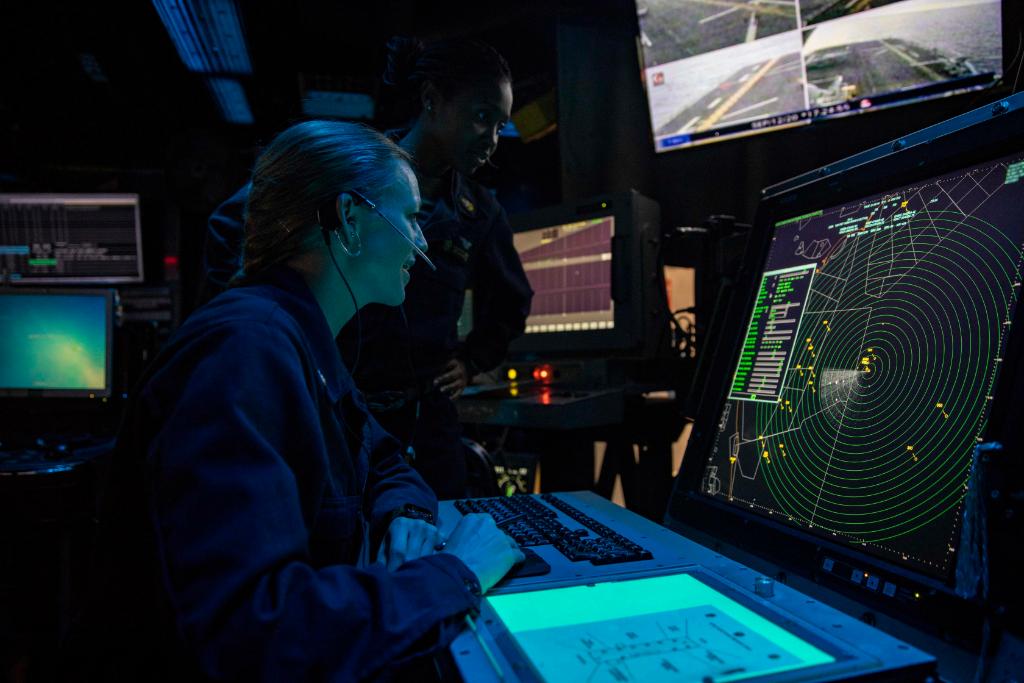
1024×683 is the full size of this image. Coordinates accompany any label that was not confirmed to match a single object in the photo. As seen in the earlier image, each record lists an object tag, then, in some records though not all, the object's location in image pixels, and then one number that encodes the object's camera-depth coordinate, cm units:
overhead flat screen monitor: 154
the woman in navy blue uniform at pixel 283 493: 53
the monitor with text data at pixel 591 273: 219
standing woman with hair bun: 167
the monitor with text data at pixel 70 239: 350
